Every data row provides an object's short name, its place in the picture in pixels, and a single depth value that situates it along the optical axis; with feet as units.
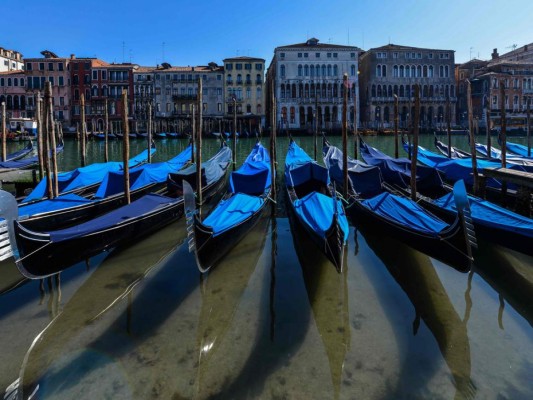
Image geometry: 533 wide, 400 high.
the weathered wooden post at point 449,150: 44.86
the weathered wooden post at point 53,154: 25.82
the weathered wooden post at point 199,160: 25.84
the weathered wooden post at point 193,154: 43.29
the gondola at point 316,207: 15.55
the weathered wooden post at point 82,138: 43.61
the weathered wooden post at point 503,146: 26.94
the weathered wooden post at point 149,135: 45.26
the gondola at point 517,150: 42.81
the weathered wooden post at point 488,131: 36.35
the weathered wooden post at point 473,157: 26.55
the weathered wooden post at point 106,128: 51.51
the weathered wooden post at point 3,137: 39.38
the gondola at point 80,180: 27.08
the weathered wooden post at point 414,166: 24.98
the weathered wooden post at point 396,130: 42.57
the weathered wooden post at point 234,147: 45.65
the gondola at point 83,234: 13.47
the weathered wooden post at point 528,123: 41.18
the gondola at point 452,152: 45.24
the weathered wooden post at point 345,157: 25.55
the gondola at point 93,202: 21.27
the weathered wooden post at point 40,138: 30.83
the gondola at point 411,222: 14.32
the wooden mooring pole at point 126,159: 23.82
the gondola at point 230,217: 15.46
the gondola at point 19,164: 36.40
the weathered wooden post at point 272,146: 27.39
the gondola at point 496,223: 16.33
